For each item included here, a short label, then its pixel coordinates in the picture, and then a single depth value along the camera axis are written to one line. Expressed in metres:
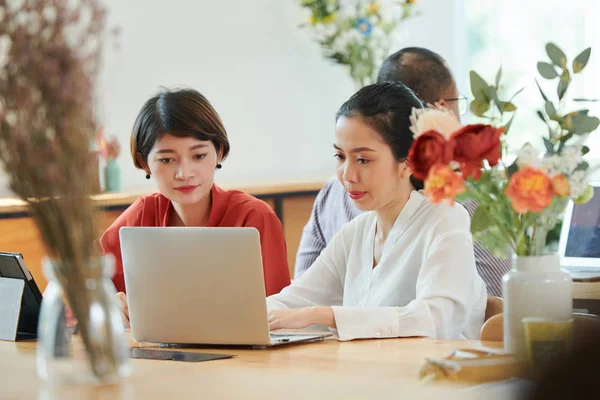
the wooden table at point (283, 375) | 2.02
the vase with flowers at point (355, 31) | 7.72
